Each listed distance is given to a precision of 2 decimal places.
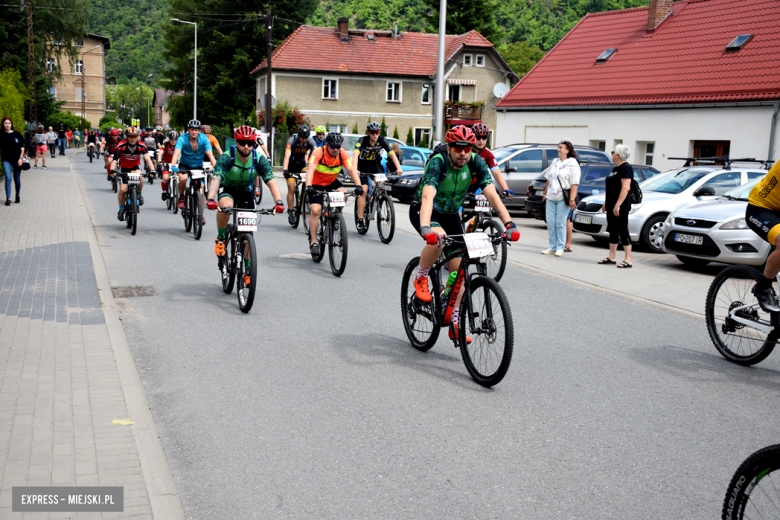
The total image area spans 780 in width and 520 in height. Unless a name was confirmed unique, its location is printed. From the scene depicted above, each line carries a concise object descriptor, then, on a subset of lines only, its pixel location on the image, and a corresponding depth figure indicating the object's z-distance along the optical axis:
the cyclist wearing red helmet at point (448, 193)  6.06
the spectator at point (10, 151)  18.36
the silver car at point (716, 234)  11.40
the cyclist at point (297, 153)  15.02
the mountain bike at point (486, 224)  10.66
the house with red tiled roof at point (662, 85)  26.69
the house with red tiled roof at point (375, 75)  57.12
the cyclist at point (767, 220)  6.01
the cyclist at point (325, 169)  11.27
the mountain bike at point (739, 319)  6.34
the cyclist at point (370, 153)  14.16
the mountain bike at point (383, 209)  13.99
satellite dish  36.99
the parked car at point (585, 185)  17.58
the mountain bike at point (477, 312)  5.53
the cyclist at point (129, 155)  14.67
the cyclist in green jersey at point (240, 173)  8.65
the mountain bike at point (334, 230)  10.38
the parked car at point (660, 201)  14.39
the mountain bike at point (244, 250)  7.96
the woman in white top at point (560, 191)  12.69
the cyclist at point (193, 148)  14.44
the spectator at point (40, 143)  36.03
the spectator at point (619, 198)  12.03
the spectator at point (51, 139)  47.90
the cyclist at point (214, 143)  16.50
